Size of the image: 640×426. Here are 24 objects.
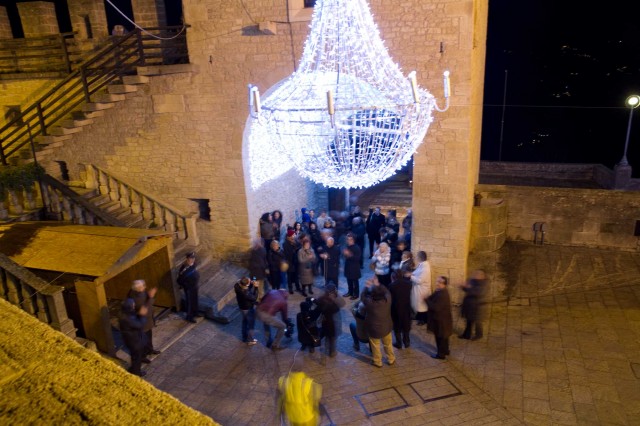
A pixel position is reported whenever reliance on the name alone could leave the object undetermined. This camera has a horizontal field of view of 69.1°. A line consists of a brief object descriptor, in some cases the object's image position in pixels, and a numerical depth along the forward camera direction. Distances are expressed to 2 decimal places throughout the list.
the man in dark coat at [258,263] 8.59
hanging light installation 4.65
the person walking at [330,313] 6.57
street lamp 11.14
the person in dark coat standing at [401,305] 6.77
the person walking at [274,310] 7.00
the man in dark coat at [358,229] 9.67
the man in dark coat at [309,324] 6.78
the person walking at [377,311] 6.34
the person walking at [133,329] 6.25
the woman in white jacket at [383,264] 7.92
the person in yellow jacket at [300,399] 4.27
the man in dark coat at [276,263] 8.82
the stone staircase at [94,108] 9.30
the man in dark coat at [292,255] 8.94
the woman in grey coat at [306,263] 8.68
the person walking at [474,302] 6.86
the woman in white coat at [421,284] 7.27
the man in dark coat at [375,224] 9.98
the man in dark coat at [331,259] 8.58
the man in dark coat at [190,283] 7.80
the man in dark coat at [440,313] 6.58
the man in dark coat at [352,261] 8.37
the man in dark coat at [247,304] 7.19
